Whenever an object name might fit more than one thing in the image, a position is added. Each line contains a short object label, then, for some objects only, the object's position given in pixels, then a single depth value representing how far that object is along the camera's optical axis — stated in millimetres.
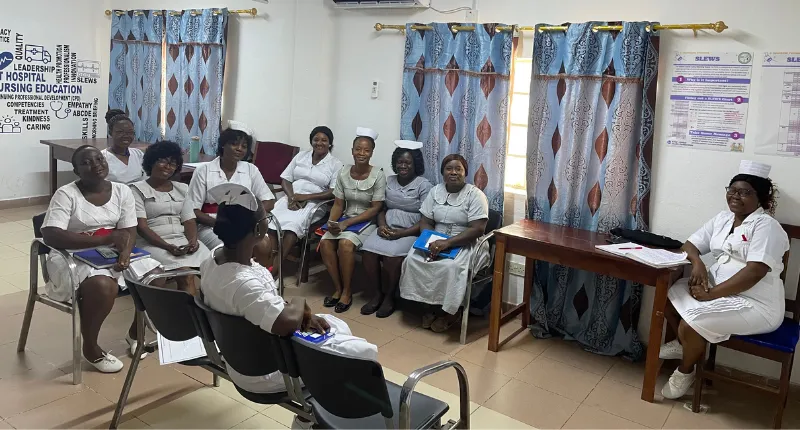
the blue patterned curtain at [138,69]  6102
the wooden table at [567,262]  3092
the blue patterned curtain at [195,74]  5578
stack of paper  3045
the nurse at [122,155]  4195
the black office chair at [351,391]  1799
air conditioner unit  4414
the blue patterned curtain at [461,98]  4074
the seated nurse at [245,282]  2064
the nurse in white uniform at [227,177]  3902
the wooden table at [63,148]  5816
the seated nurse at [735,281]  2943
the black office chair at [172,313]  2271
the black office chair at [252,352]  2023
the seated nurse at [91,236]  3047
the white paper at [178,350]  2451
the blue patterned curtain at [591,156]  3551
